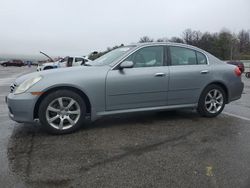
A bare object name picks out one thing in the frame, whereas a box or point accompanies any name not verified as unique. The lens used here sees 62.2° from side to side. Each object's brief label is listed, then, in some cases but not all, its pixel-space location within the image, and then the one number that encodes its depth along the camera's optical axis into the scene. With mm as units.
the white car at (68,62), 12004
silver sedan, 3242
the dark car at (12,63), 46078
